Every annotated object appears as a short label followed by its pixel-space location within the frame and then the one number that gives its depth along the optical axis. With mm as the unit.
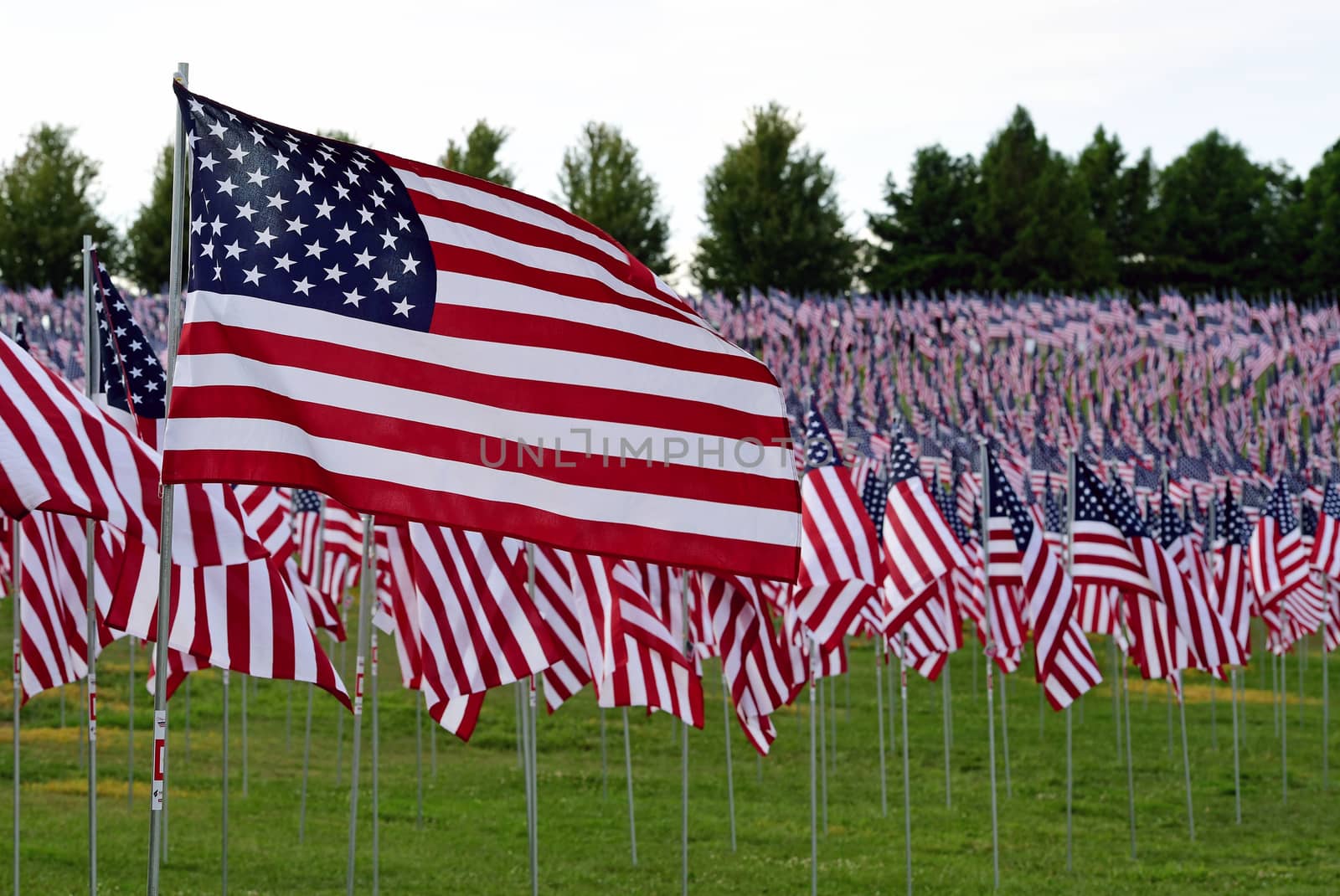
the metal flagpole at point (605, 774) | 23277
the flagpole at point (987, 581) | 17609
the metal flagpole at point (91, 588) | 10320
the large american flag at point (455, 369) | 7250
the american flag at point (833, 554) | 15961
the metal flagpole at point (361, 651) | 12578
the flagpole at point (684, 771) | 14469
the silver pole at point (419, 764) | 21047
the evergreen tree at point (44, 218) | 90625
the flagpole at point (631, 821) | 18764
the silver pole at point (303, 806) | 20047
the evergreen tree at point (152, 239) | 90188
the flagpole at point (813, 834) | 14914
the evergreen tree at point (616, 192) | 94125
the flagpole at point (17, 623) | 11828
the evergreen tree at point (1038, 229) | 94625
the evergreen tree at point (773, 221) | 95750
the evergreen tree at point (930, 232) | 95938
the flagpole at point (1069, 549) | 18094
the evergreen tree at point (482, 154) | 95188
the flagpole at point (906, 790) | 16867
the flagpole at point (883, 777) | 21219
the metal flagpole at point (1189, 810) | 20869
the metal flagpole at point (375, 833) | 14250
